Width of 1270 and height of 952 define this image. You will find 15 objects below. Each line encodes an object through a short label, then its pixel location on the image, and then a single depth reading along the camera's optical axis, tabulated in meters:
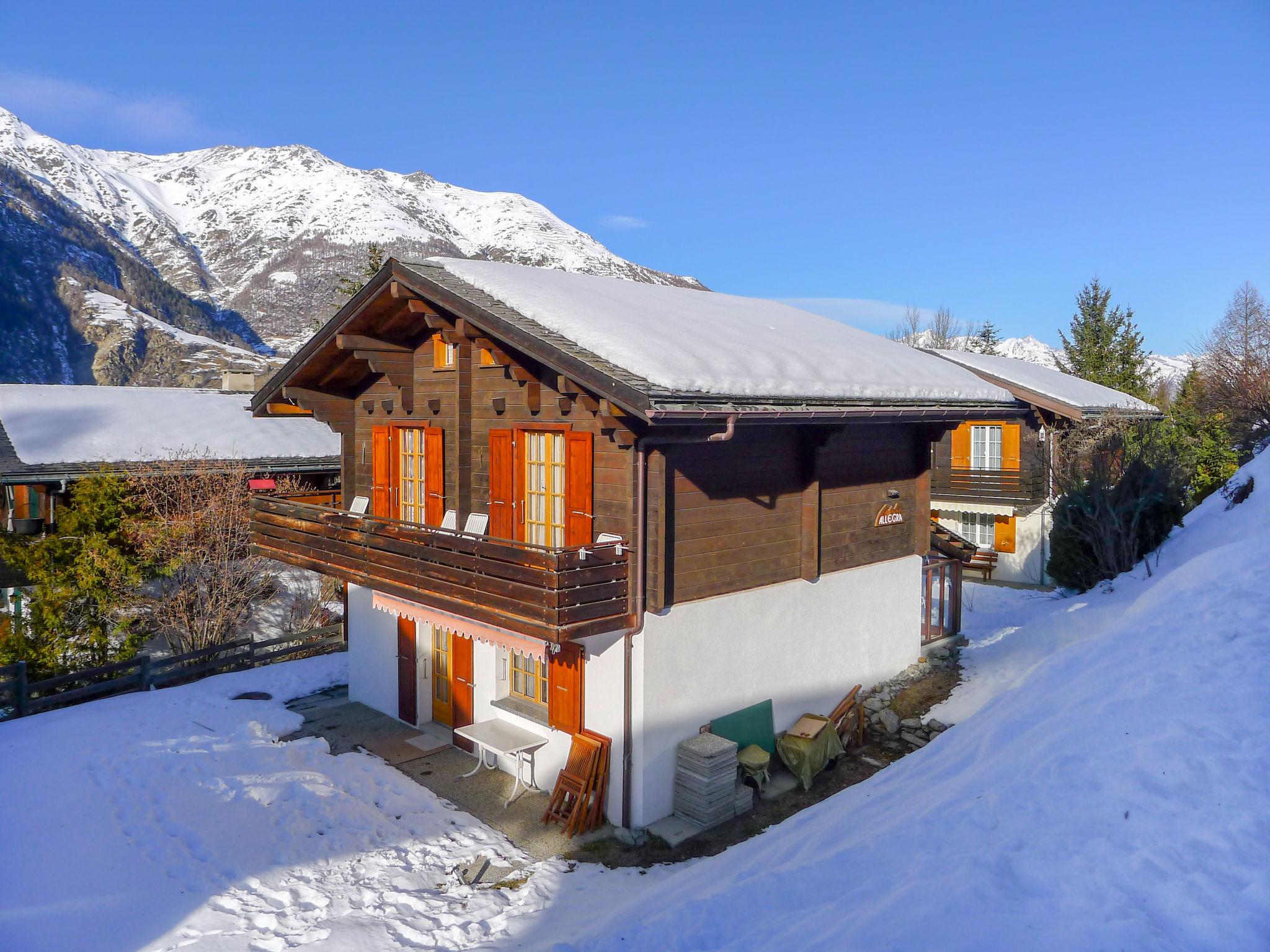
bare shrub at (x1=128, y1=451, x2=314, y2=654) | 16.84
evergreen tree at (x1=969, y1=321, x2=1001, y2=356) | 63.19
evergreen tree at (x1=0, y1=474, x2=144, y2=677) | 15.00
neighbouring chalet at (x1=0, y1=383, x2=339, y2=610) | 17.92
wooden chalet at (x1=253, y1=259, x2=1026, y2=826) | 9.39
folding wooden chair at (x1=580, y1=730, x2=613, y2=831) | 9.85
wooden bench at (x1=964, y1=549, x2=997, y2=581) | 24.80
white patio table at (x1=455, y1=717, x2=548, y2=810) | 10.60
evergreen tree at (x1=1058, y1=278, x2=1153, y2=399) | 37.56
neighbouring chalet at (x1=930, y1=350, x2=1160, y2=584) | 23.73
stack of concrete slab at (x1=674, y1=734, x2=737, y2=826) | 9.79
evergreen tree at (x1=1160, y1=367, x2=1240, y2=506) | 21.64
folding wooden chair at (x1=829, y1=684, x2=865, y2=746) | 12.07
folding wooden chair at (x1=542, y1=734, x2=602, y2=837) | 9.88
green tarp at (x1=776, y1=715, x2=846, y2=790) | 10.88
